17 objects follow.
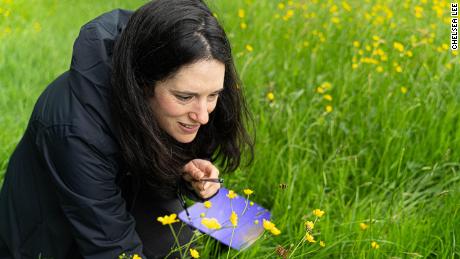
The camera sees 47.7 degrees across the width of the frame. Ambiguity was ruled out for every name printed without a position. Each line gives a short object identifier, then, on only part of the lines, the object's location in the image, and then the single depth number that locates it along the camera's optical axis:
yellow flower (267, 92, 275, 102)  2.38
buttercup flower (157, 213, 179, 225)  1.25
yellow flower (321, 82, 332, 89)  2.58
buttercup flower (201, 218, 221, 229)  1.20
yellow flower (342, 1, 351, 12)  3.42
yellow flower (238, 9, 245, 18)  3.49
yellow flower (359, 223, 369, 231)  1.73
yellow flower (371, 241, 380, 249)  1.58
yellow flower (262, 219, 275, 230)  1.28
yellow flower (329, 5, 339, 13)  3.39
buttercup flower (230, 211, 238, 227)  1.24
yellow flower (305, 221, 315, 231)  1.31
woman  1.37
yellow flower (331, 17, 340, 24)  3.22
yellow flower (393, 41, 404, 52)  2.80
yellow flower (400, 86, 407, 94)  2.55
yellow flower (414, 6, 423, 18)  3.33
